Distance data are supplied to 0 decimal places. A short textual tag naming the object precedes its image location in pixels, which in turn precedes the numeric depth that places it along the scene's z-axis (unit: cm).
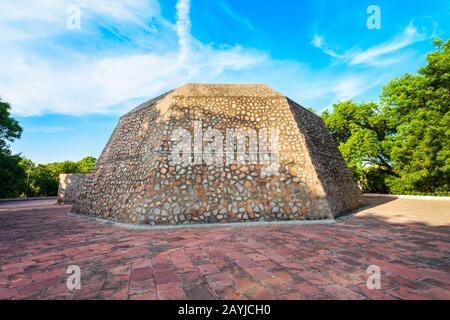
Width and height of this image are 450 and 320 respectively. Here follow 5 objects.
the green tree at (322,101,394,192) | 1736
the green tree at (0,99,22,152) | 1772
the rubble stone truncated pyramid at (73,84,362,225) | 739
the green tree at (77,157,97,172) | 4849
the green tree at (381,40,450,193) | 1366
